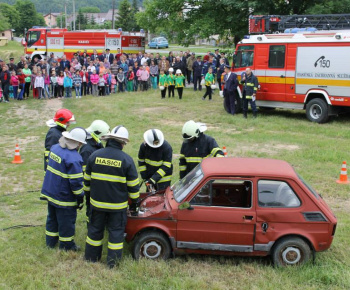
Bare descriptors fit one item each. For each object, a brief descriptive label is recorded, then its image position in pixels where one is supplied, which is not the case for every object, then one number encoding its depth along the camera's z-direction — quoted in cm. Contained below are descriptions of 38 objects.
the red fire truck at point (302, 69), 1486
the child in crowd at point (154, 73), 2523
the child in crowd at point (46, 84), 2266
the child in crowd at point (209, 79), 2042
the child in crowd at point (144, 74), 2438
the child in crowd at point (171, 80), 2175
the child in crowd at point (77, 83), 2246
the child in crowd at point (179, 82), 2134
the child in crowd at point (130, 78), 2438
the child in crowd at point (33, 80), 2241
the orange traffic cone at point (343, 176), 948
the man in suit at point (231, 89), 1712
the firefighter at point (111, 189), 558
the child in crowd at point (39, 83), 2227
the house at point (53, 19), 16931
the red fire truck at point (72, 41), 3216
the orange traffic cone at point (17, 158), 1173
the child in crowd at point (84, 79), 2277
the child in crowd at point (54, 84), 2245
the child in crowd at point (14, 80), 2167
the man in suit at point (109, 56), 2750
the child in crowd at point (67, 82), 2241
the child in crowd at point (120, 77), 2402
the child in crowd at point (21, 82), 2214
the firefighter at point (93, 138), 672
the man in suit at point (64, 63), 2514
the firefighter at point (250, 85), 1614
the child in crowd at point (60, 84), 2239
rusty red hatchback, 571
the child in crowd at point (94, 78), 2280
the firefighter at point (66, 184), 609
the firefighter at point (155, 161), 689
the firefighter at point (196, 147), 712
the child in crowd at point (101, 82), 2302
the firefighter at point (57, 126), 704
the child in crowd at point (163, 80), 2184
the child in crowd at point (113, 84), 2378
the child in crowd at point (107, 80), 2319
